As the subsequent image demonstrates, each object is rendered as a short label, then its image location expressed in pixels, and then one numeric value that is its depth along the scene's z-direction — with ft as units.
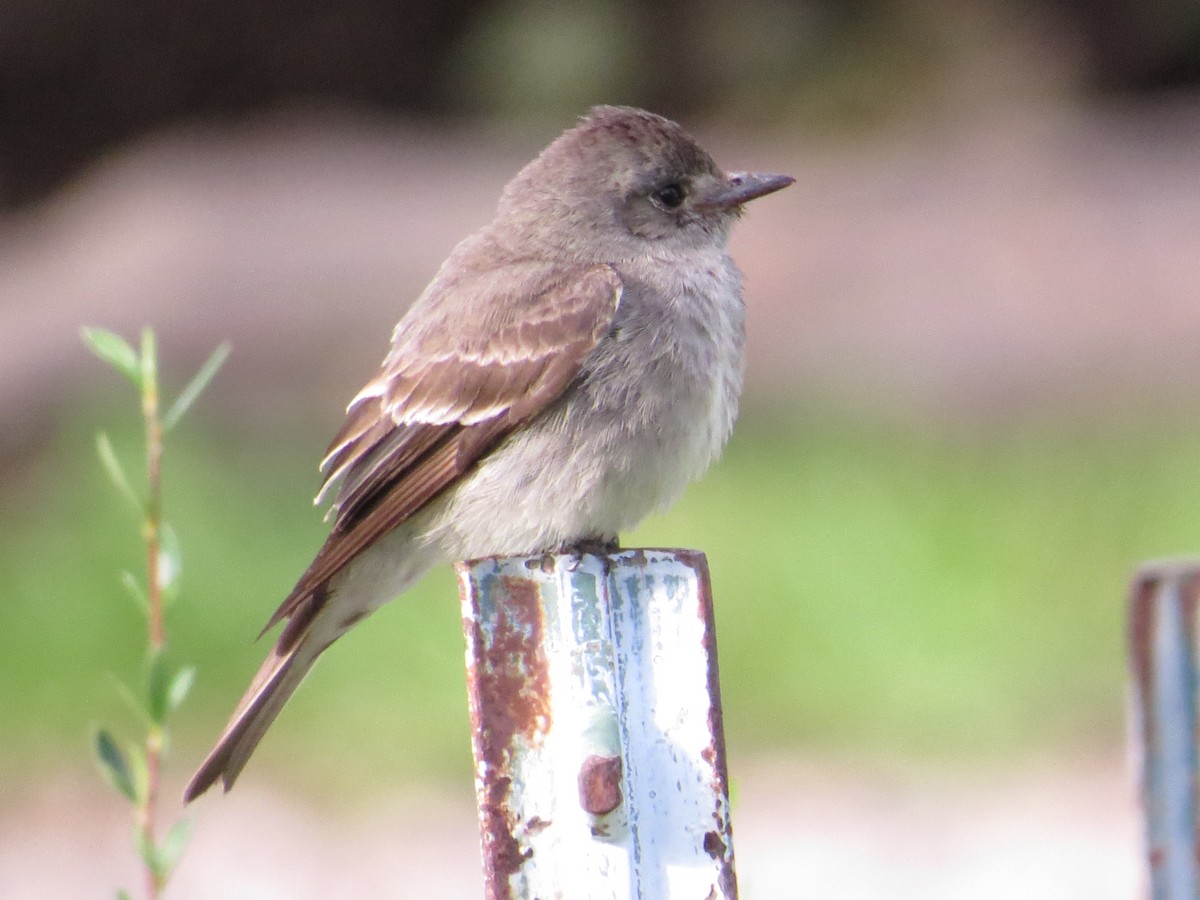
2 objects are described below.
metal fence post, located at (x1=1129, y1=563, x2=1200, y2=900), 10.61
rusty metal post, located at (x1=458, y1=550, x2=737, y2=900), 10.56
